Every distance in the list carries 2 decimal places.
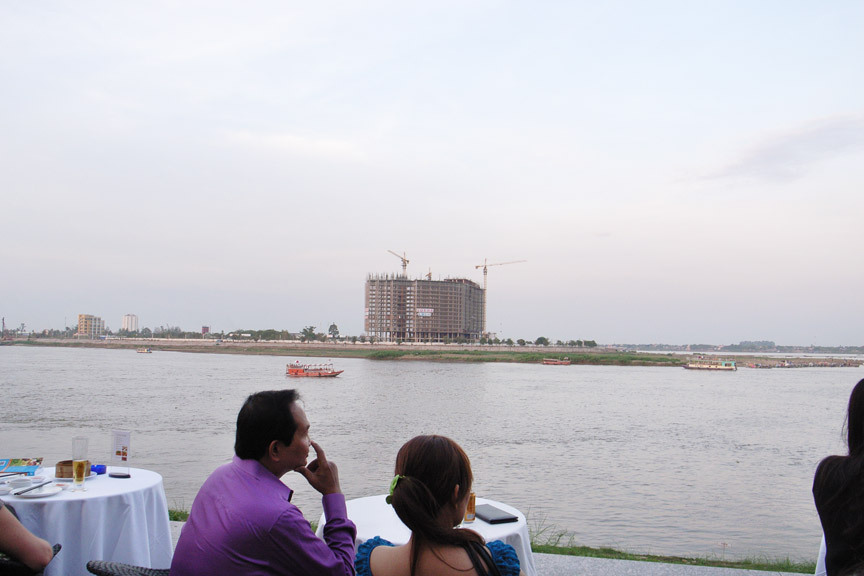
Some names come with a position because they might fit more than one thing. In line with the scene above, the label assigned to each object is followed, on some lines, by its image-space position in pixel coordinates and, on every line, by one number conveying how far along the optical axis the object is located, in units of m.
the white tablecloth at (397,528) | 2.84
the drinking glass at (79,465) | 3.45
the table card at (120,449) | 3.89
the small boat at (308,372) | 49.47
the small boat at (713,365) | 73.81
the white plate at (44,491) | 3.25
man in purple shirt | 1.98
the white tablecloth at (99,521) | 3.21
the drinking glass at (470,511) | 2.96
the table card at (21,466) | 3.64
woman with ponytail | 1.71
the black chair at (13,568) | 2.54
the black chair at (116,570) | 2.33
